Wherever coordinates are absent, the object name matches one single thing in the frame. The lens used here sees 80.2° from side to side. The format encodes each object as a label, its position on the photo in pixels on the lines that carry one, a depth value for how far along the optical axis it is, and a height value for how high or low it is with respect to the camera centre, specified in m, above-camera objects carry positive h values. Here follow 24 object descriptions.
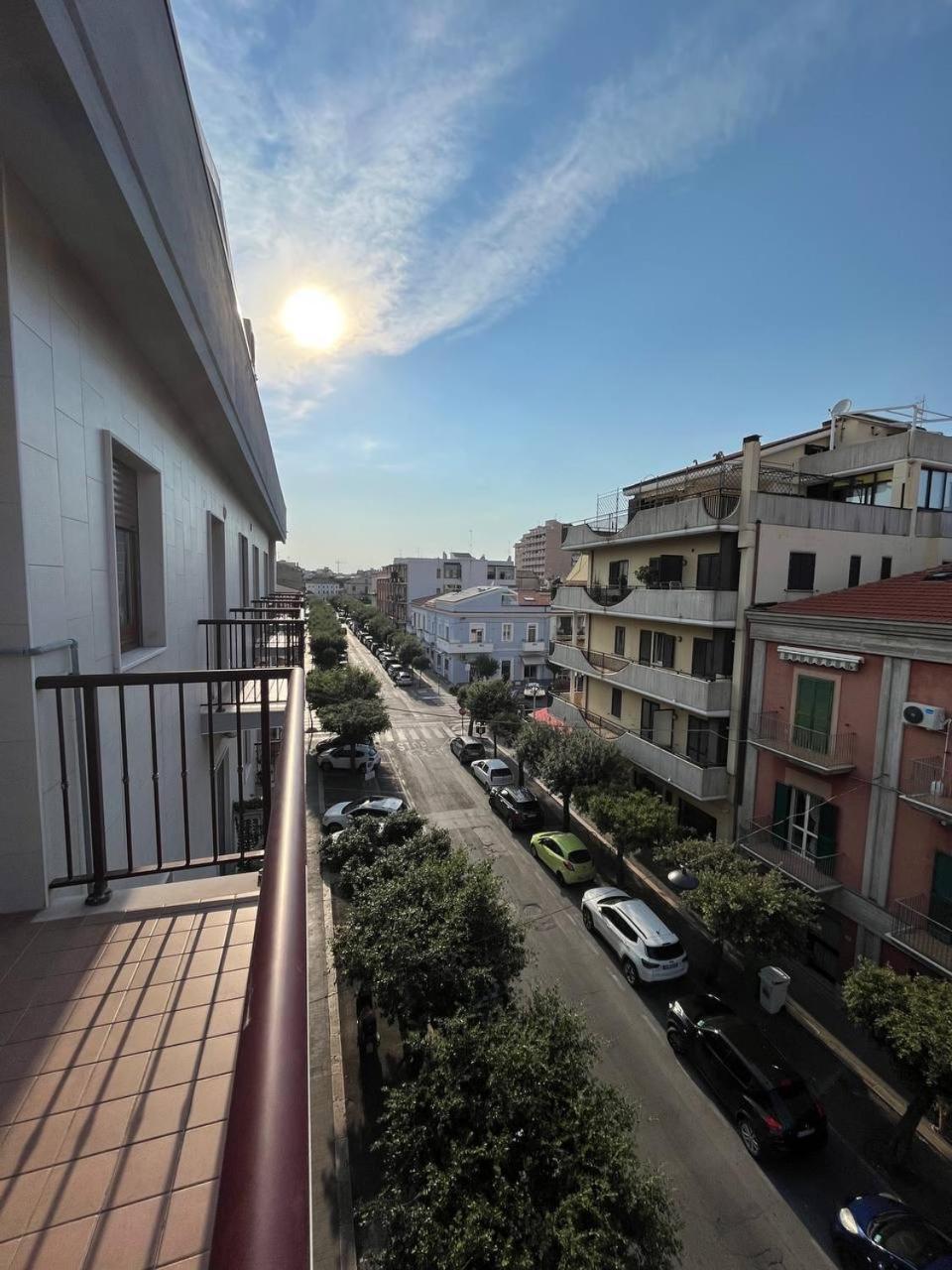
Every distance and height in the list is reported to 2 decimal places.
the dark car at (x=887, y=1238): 5.82 -6.84
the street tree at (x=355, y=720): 21.16 -5.30
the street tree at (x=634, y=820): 12.50 -5.24
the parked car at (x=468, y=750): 23.50 -7.05
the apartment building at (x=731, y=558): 13.04 +0.80
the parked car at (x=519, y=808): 17.17 -6.92
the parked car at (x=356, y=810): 16.73 -6.88
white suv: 10.42 -6.78
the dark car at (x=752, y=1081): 7.32 -6.80
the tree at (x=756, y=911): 9.16 -5.28
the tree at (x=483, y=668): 36.25 -5.51
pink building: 9.05 -3.14
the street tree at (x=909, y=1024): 6.39 -5.16
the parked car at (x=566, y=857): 13.95 -6.89
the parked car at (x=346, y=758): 22.00 -6.97
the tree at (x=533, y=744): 16.78 -4.83
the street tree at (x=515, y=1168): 4.38 -4.98
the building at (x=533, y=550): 117.44 +7.19
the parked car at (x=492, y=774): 20.30 -6.93
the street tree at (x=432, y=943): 7.23 -4.87
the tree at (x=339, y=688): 23.42 -4.56
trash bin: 9.96 -7.04
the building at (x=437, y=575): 58.19 +0.66
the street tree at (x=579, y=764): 15.09 -4.81
